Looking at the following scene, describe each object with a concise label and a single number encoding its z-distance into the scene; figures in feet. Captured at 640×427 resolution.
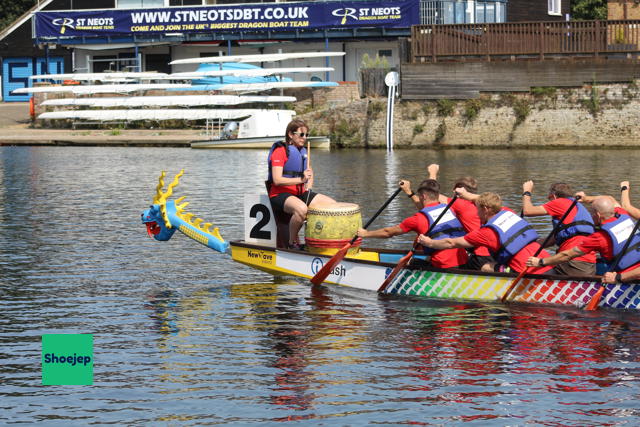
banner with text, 167.22
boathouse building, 167.73
